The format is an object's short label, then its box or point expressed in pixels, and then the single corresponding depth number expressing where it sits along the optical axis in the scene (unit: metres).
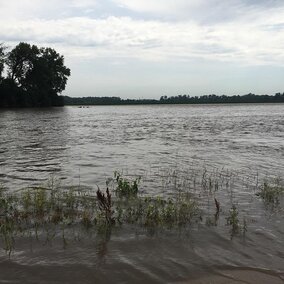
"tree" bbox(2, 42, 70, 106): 94.38
